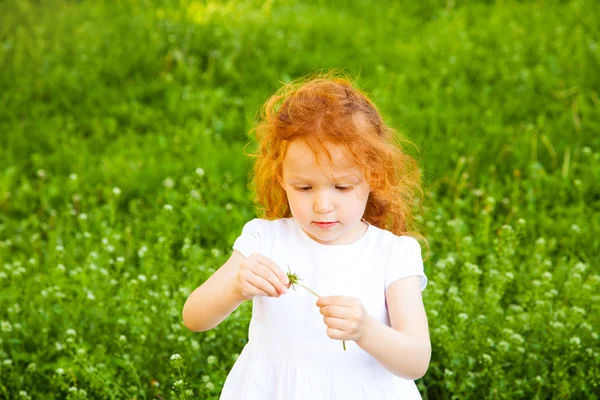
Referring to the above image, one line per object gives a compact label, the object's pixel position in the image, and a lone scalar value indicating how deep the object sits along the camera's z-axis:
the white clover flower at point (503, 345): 3.35
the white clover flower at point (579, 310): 3.54
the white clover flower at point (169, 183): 4.91
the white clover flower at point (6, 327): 3.71
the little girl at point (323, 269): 2.35
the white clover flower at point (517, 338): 3.43
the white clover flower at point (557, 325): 3.46
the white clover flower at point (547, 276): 3.65
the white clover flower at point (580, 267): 3.81
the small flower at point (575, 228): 4.30
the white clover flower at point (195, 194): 4.41
